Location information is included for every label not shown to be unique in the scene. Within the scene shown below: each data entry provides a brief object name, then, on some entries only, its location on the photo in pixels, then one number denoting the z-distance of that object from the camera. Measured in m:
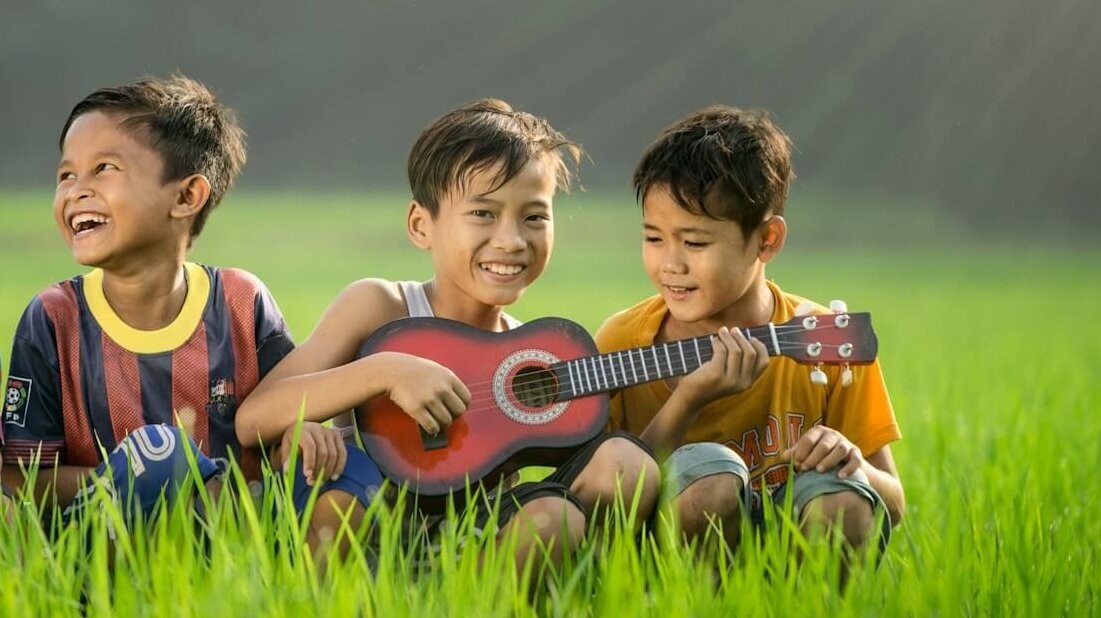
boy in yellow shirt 6.06
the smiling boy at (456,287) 5.84
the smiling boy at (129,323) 6.13
